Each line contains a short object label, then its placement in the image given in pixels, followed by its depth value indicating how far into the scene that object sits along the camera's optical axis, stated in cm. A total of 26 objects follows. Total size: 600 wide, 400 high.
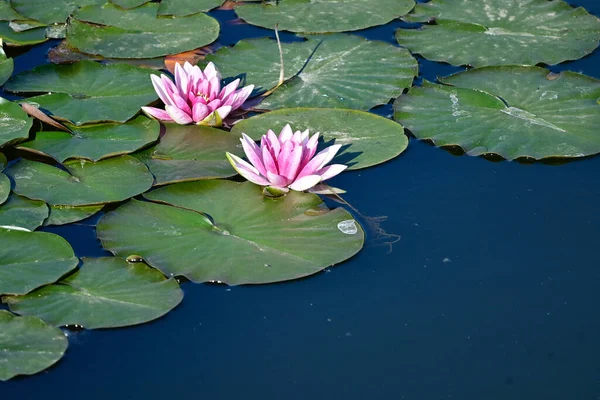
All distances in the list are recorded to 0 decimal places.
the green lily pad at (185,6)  1063
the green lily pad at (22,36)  1001
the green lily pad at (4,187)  713
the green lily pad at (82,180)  722
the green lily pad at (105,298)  598
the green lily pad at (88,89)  837
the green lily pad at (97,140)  773
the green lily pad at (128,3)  1081
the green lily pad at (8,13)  1058
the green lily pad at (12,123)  781
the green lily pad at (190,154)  756
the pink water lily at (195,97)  820
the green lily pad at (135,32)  985
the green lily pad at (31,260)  621
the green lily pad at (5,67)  903
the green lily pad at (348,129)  787
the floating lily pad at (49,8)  1058
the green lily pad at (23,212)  690
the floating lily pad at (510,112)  801
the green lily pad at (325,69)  884
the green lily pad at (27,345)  552
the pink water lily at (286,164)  720
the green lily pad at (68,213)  701
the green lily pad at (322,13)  1031
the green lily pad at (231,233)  647
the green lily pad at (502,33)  959
